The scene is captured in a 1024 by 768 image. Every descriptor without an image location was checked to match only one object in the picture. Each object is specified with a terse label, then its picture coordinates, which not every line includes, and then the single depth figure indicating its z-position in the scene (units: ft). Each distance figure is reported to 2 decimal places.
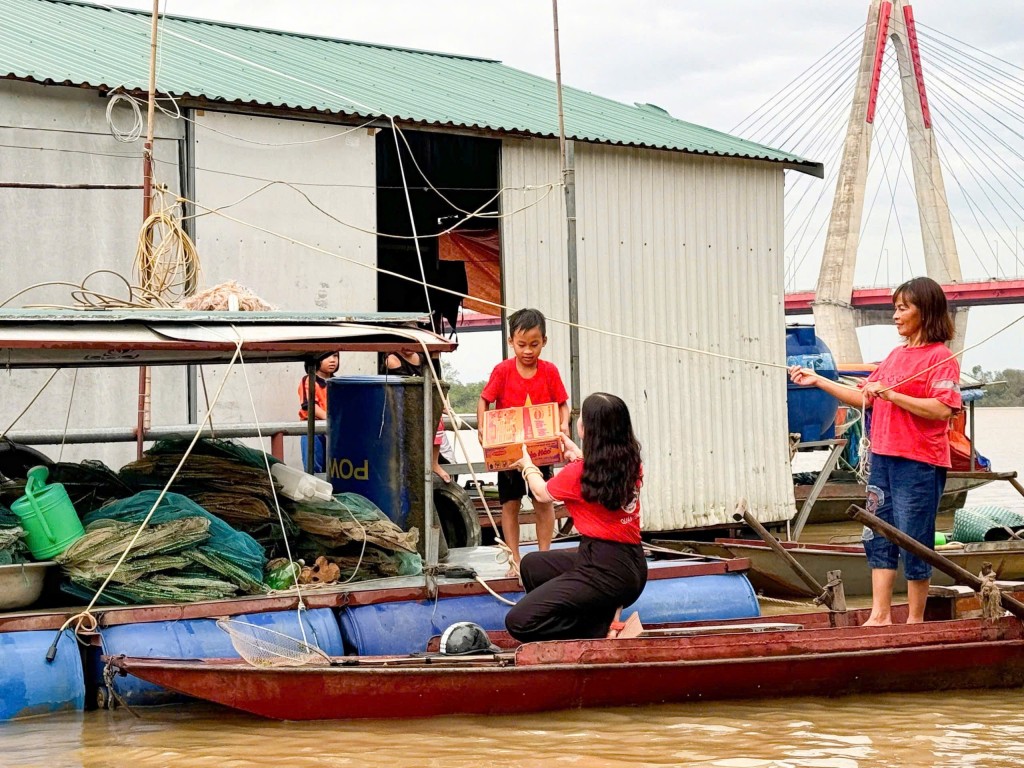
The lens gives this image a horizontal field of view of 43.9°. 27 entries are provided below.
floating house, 30.60
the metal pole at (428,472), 22.76
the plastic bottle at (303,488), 24.52
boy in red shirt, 25.23
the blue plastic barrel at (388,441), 26.25
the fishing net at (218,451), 25.27
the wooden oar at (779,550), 25.43
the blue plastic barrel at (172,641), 20.58
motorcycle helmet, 21.26
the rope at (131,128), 30.58
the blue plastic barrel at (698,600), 25.30
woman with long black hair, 20.68
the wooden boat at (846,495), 49.96
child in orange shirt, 31.91
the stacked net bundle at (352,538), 24.14
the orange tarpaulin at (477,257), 46.26
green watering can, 21.36
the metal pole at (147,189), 27.30
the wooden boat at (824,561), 35.09
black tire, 30.30
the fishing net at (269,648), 20.33
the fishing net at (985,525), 38.63
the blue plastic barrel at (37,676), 19.71
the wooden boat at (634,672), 19.90
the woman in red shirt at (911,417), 21.74
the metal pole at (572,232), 35.14
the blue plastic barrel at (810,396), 52.06
